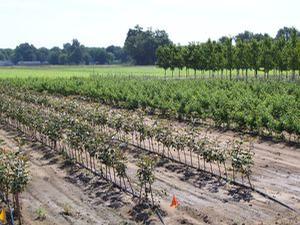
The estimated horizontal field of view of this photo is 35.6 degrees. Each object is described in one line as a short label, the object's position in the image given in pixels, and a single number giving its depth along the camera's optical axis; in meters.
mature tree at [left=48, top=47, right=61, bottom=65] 170.50
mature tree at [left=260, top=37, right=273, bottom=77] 52.16
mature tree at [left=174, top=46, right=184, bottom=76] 67.94
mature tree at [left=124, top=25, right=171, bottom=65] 132.62
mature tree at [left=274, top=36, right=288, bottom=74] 49.85
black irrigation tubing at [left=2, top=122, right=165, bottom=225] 11.55
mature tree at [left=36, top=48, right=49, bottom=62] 190.73
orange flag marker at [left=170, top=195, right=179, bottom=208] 12.04
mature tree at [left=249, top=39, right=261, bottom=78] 53.84
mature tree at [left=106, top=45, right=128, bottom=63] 179.30
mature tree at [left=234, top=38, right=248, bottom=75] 56.03
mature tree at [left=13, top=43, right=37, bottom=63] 191.38
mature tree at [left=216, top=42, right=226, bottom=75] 58.45
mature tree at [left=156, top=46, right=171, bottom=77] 72.38
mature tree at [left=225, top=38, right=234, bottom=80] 58.16
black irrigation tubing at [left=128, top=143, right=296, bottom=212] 12.25
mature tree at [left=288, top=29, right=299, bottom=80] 47.03
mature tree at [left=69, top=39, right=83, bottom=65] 166.75
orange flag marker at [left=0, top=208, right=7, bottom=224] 10.61
